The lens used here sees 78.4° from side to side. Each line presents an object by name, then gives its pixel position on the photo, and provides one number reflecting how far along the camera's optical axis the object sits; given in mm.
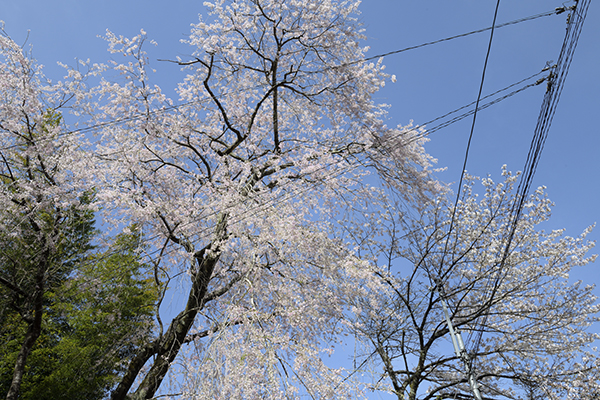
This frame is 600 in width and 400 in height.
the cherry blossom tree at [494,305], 8203
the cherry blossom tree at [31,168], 7191
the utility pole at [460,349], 6899
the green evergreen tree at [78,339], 11211
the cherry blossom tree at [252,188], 5383
